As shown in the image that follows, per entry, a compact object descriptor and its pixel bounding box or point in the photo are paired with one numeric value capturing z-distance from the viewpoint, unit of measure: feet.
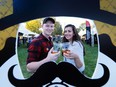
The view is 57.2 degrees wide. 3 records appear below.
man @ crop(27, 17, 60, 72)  3.26
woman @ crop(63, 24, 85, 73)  3.27
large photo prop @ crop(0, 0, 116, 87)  3.26
